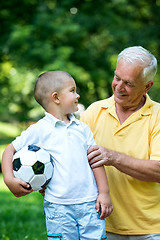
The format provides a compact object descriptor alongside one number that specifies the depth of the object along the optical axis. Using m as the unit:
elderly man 3.05
